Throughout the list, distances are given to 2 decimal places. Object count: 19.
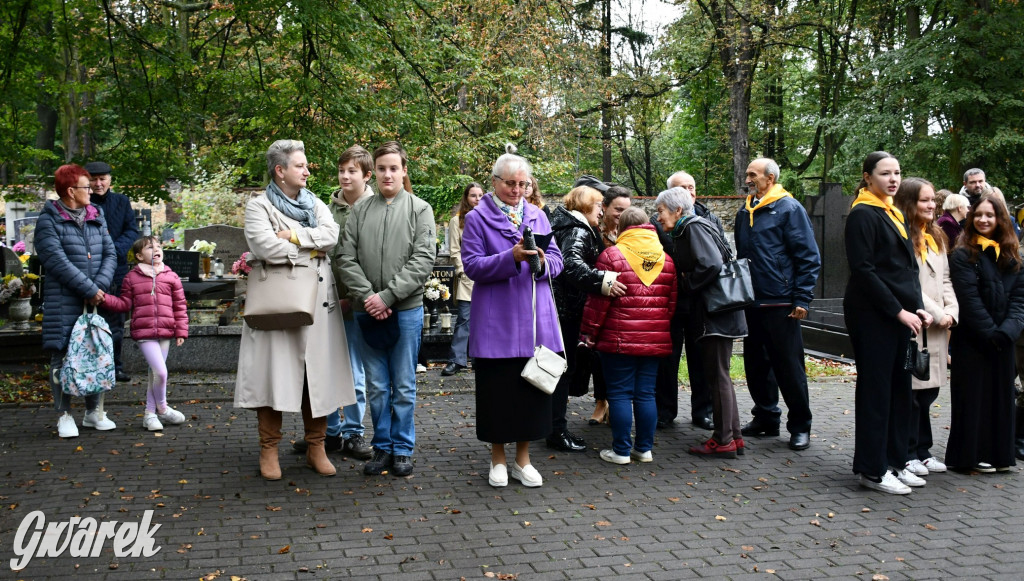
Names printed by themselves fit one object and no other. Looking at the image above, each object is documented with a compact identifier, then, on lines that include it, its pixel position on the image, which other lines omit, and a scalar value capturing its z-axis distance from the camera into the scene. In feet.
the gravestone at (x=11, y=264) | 48.06
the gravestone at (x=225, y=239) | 57.06
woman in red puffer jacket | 20.49
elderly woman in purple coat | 18.45
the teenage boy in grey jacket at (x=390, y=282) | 19.54
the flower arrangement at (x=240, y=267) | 27.34
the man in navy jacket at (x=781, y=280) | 22.36
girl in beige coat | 19.77
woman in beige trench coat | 18.72
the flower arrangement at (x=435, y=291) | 33.86
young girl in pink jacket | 24.34
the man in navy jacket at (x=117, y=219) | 29.35
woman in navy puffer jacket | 22.99
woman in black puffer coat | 20.47
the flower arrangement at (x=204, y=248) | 52.16
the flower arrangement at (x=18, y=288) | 36.14
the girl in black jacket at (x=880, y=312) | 18.58
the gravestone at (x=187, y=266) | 46.42
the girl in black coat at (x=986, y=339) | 20.27
